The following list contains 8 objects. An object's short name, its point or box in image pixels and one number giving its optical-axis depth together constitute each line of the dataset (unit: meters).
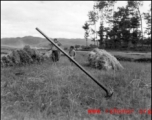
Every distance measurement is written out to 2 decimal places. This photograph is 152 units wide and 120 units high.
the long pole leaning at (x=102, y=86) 2.80
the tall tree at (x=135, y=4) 28.84
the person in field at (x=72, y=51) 9.05
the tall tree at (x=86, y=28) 37.45
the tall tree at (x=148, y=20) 29.88
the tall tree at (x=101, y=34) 33.26
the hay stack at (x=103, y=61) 7.55
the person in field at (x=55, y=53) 9.27
